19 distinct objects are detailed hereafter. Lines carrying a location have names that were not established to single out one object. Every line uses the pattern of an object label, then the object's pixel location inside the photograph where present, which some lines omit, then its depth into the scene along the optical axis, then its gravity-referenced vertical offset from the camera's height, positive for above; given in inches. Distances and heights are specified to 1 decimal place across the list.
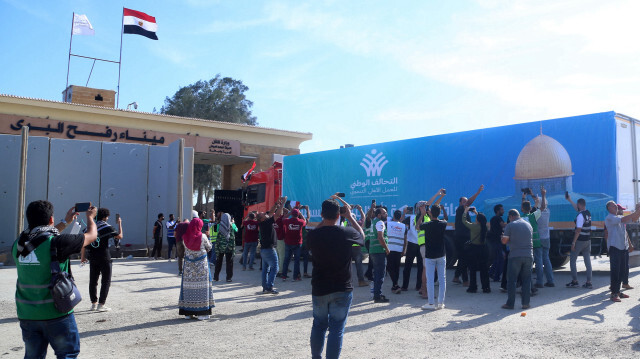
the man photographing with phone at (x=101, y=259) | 322.0 -34.6
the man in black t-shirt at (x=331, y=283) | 179.3 -26.8
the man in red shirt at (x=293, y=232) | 472.4 -23.2
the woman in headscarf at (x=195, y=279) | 306.7 -43.9
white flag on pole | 1248.2 +438.4
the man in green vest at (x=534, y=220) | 373.5 -7.7
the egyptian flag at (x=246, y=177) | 785.8 +44.8
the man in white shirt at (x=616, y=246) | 342.0 -24.7
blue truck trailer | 425.7 +39.1
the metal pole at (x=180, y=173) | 808.3 +51.5
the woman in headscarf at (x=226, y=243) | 454.6 -33.0
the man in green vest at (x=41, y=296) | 154.6 -28.0
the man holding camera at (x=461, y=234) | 406.3 -20.2
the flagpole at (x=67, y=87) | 1238.9 +290.2
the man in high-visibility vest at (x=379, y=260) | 356.5 -36.5
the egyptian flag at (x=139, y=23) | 1293.1 +466.3
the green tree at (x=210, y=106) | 1755.7 +346.2
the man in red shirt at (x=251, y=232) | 509.0 -26.1
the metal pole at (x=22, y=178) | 716.0 +35.8
